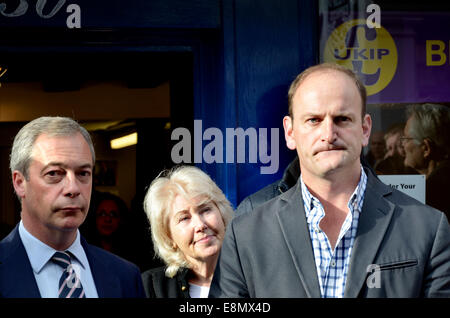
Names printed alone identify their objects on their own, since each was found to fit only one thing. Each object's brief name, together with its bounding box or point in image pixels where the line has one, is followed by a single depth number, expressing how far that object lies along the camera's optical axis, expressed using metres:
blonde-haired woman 2.96
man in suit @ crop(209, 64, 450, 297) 2.30
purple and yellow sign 3.72
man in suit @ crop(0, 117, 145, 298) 2.48
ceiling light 3.65
